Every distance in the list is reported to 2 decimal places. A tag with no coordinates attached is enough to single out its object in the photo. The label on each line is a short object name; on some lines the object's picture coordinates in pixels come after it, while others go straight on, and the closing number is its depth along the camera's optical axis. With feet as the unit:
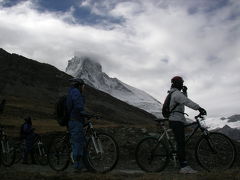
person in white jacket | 21.62
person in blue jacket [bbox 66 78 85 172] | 21.84
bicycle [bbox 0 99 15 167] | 30.10
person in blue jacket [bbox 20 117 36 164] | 38.79
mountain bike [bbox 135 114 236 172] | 20.74
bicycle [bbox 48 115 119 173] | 21.00
